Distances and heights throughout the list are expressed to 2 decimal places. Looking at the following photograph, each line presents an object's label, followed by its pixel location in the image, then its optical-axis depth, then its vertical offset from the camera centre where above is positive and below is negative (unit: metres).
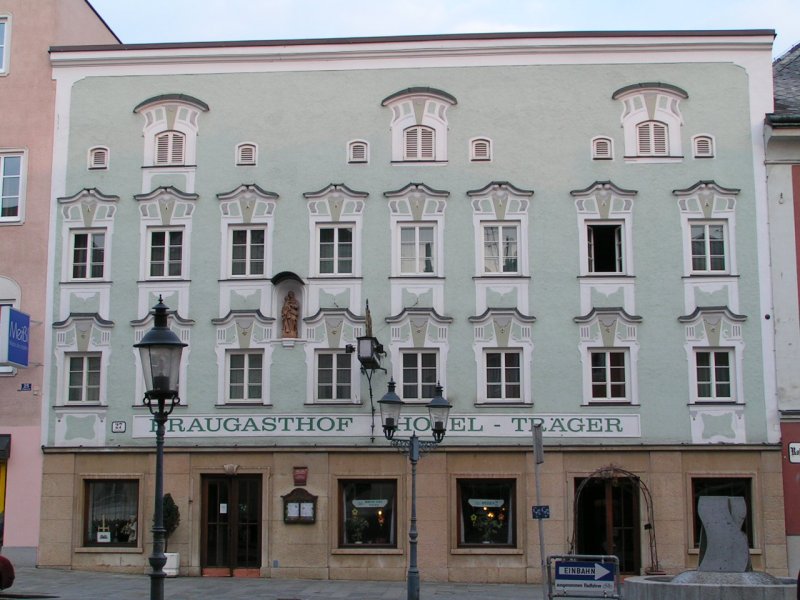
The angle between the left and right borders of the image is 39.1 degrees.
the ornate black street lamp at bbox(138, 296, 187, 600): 14.49 +1.56
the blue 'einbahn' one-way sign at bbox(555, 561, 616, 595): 18.70 -1.44
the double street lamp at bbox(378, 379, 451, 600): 21.76 +1.19
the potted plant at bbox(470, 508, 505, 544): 27.47 -0.76
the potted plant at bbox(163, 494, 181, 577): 27.06 -0.80
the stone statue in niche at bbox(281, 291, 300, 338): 28.06 +4.32
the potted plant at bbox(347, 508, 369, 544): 27.57 -0.88
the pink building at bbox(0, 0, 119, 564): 28.06 +6.88
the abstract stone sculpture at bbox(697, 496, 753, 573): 16.98 -0.71
